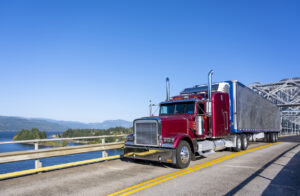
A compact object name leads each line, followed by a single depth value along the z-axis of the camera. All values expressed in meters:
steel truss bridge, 46.44
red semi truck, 8.58
